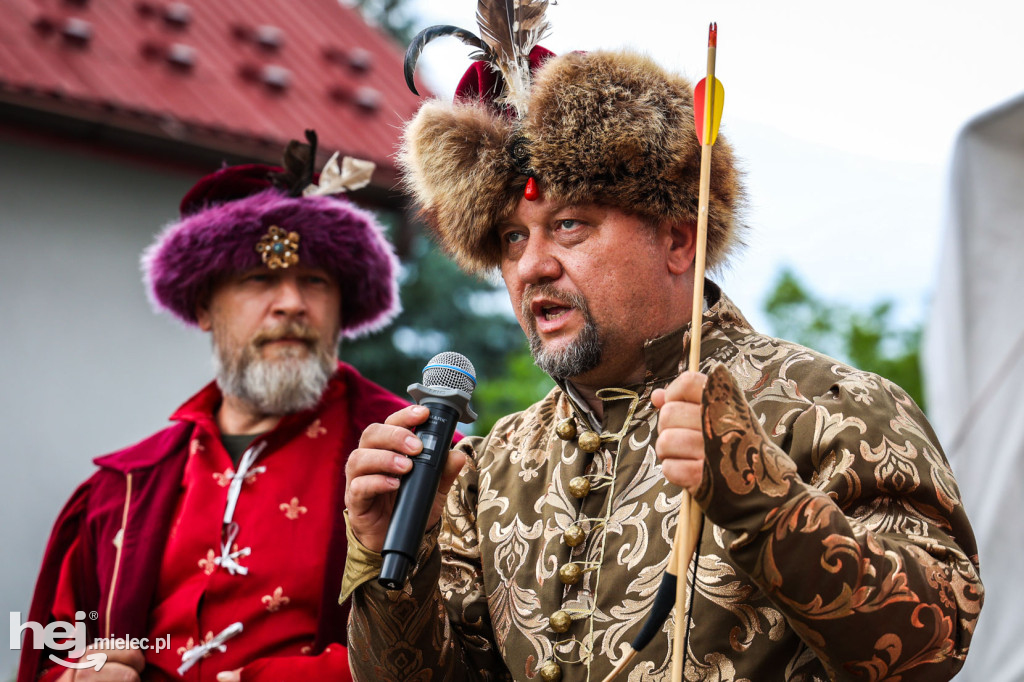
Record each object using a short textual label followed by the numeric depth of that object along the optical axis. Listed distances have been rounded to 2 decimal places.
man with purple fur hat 3.14
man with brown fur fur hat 1.74
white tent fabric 3.69
